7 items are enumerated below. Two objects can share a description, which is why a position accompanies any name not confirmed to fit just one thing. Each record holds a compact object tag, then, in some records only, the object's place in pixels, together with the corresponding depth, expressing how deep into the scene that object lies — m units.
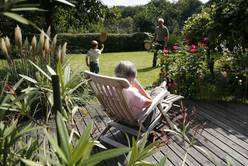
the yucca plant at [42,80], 1.28
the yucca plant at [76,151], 0.87
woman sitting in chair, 2.78
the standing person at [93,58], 5.38
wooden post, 0.93
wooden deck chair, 2.60
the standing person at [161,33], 7.84
